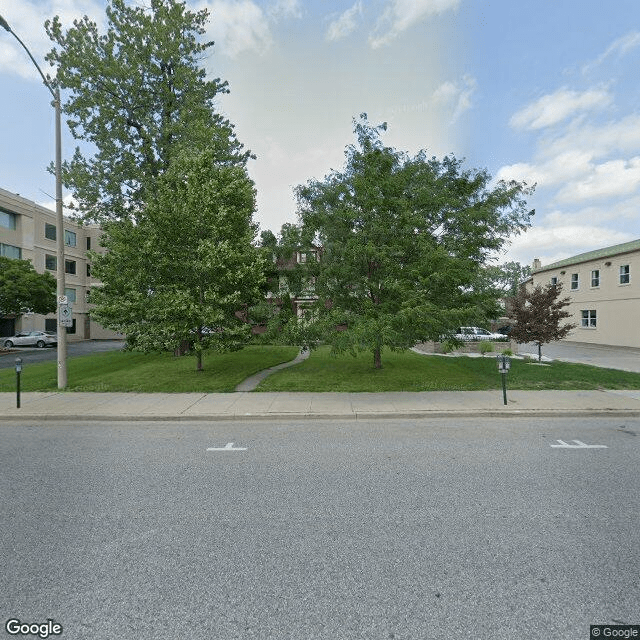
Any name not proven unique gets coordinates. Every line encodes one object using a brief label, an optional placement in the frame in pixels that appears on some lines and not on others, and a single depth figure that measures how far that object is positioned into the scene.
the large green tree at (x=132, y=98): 19.39
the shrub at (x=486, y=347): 23.70
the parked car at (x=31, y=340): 32.12
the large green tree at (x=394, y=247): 10.51
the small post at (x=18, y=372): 9.23
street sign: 11.33
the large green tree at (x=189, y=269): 12.11
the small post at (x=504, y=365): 9.23
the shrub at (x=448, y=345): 11.96
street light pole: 11.61
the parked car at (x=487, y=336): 26.44
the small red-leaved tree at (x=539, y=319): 19.36
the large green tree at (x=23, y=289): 26.97
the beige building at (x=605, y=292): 28.36
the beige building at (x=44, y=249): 36.81
